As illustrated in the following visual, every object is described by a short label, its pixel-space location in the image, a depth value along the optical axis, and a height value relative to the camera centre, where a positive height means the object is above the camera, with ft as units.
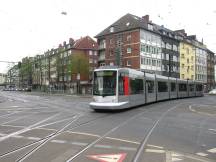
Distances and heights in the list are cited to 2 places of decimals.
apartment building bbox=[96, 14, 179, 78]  125.71 +29.13
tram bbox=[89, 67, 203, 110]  39.39 -0.77
